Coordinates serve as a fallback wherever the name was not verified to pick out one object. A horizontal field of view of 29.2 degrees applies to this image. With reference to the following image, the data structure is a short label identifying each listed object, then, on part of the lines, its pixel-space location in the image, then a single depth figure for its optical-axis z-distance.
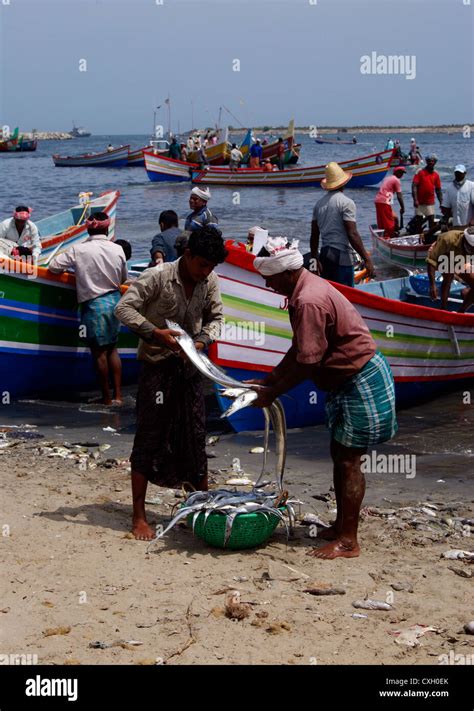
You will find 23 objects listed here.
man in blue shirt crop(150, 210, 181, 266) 8.76
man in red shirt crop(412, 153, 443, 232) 17.84
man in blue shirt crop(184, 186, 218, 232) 8.78
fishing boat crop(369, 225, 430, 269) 16.53
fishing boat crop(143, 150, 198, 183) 42.38
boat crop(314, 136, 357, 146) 103.32
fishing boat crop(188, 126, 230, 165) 41.41
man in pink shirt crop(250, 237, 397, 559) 4.69
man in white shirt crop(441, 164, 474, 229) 12.82
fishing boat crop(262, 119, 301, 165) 42.16
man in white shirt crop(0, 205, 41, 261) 10.34
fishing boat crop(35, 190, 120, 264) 12.59
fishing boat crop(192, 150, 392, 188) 36.84
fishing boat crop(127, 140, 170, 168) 55.59
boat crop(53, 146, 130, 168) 61.25
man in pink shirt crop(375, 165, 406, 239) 19.09
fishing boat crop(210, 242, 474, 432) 7.64
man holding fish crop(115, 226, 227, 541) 5.10
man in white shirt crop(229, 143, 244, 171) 39.75
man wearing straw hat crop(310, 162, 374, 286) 8.68
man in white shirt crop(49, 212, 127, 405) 8.59
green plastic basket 5.02
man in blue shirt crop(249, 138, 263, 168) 40.53
